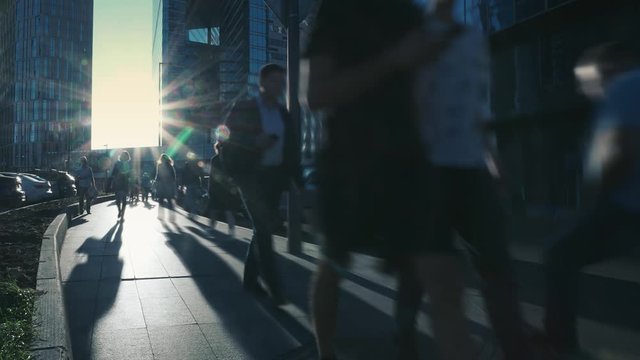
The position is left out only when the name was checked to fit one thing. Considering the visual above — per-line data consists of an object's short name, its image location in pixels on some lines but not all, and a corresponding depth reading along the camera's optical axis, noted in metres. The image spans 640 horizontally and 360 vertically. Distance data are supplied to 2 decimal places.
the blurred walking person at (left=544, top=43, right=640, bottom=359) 2.42
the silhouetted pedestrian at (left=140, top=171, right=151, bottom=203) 22.98
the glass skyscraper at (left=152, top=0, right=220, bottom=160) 98.62
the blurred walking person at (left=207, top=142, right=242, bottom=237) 6.39
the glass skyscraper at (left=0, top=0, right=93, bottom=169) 99.25
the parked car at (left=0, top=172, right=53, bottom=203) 22.70
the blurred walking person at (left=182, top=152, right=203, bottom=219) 13.95
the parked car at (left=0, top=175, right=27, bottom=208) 18.11
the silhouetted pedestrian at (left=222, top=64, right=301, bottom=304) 3.85
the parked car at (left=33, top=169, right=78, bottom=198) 28.06
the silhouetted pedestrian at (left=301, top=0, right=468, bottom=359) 1.51
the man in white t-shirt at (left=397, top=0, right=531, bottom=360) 1.73
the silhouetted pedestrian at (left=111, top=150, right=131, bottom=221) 12.03
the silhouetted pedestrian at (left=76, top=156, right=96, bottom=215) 13.74
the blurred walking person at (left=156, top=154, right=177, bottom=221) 12.80
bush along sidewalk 2.61
